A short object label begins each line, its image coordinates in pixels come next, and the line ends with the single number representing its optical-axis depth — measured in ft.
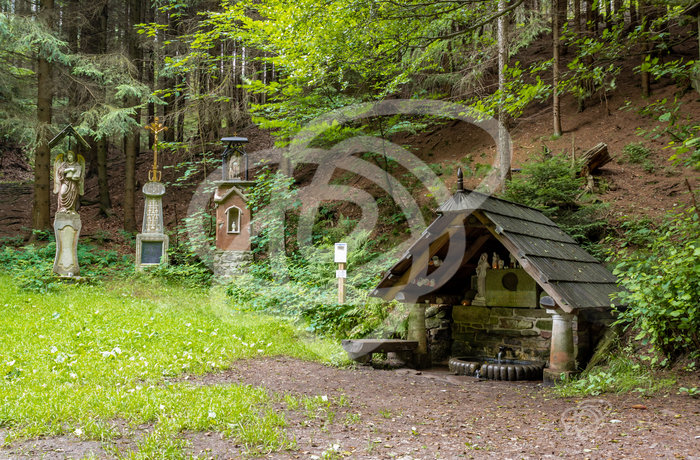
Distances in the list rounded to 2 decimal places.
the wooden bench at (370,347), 23.04
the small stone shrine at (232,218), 44.75
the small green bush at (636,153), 37.38
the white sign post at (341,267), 28.94
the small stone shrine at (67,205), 38.88
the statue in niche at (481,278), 24.76
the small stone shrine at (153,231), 44.27
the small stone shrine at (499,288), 19.38
